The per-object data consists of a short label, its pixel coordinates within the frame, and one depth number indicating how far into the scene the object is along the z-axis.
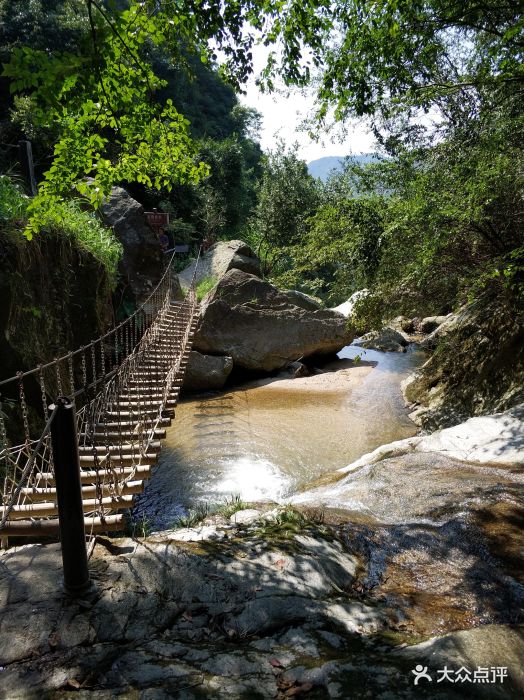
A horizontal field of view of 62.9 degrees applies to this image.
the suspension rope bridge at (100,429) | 1.56
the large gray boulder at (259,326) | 9.20
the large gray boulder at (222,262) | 11.29
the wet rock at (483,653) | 1.33
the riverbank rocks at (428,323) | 13.41
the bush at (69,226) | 4.01
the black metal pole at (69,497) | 1.51
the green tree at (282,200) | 14.28
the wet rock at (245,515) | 3.25
